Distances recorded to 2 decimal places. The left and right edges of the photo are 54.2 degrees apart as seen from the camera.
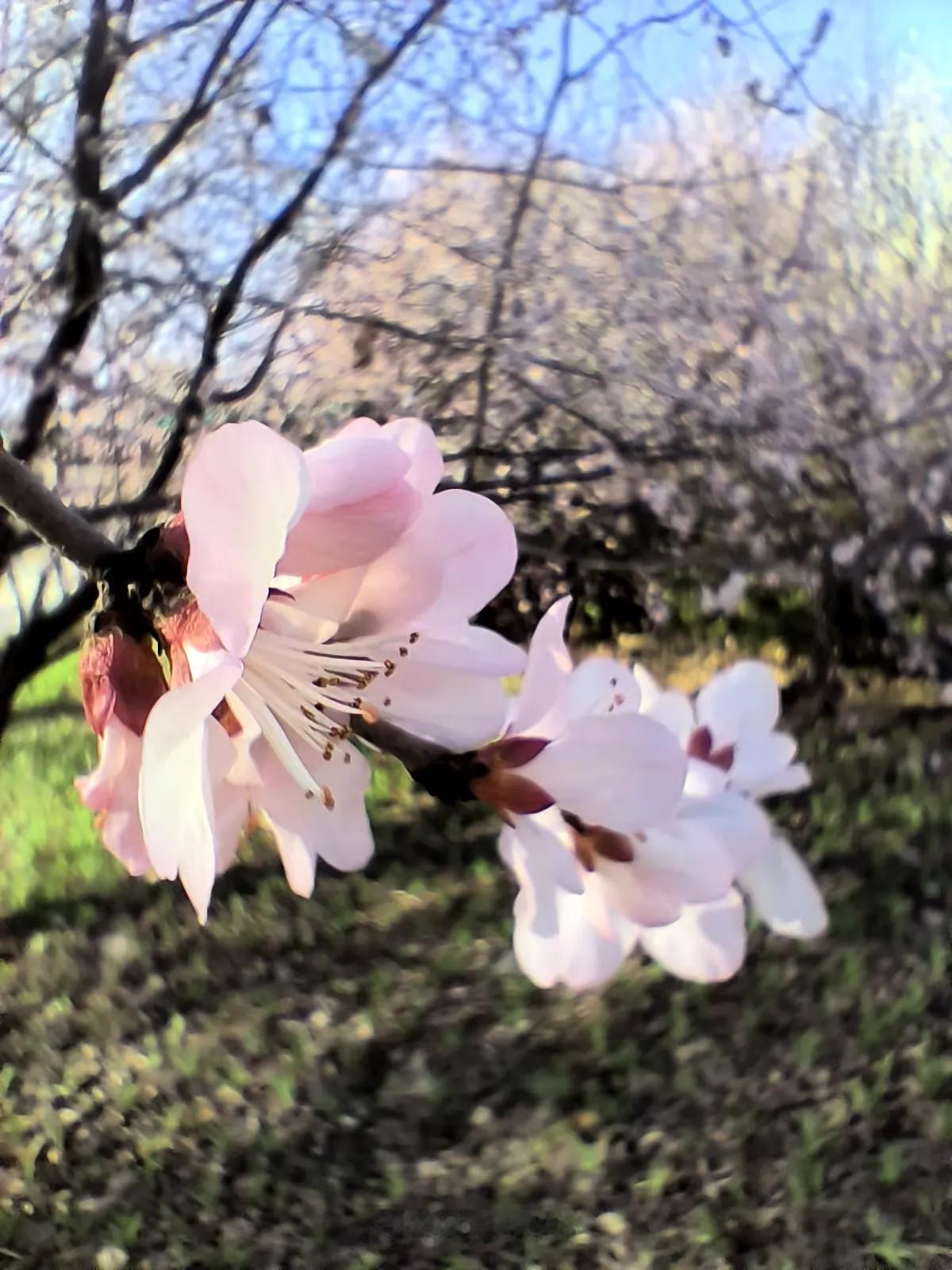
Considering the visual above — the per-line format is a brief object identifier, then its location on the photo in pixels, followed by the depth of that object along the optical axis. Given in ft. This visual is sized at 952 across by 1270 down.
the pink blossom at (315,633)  0.43
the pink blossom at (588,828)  0.60
